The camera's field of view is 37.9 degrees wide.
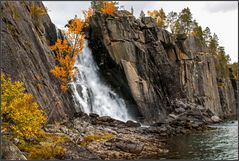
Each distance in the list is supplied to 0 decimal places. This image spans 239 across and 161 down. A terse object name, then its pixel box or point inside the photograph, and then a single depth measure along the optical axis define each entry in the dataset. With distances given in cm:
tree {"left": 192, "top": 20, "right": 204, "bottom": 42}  13450
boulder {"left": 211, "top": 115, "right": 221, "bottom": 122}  8550
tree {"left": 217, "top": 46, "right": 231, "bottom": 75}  12685
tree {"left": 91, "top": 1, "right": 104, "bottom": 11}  12286
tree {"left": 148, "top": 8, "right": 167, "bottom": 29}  13245
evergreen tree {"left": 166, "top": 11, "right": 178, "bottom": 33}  13600
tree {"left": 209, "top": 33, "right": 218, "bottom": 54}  14155
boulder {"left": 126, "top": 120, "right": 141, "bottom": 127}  5886
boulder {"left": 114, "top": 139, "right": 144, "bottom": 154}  3650
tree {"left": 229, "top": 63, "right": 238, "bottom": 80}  15470
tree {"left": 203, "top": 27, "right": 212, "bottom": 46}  14912
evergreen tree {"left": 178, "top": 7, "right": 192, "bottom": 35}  13712
